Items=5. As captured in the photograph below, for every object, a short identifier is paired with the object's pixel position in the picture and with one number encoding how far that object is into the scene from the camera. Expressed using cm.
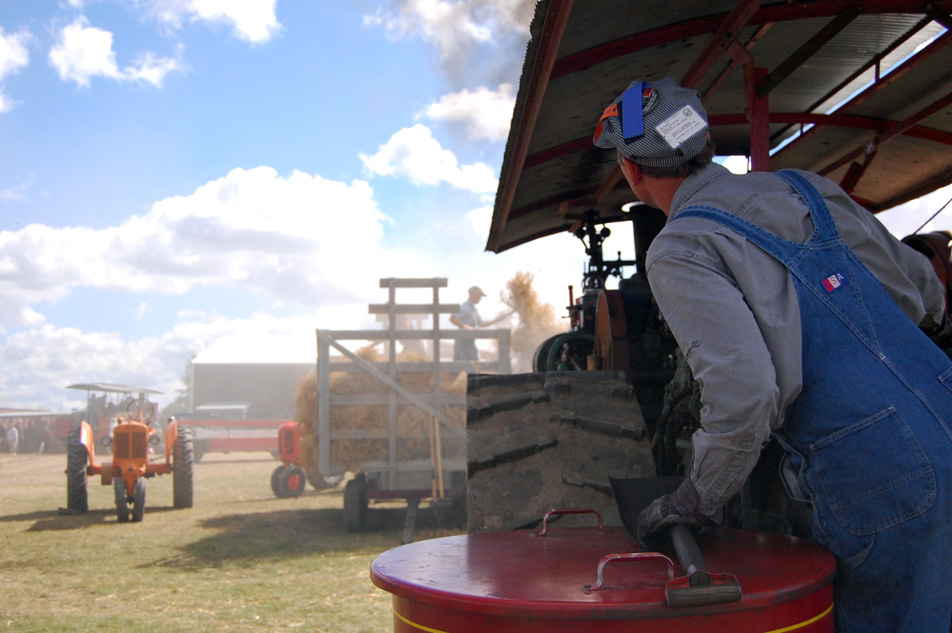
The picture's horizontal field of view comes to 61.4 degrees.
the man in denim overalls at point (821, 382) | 141
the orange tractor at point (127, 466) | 952
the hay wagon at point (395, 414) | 838
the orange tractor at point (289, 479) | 1171
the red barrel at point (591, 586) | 126
